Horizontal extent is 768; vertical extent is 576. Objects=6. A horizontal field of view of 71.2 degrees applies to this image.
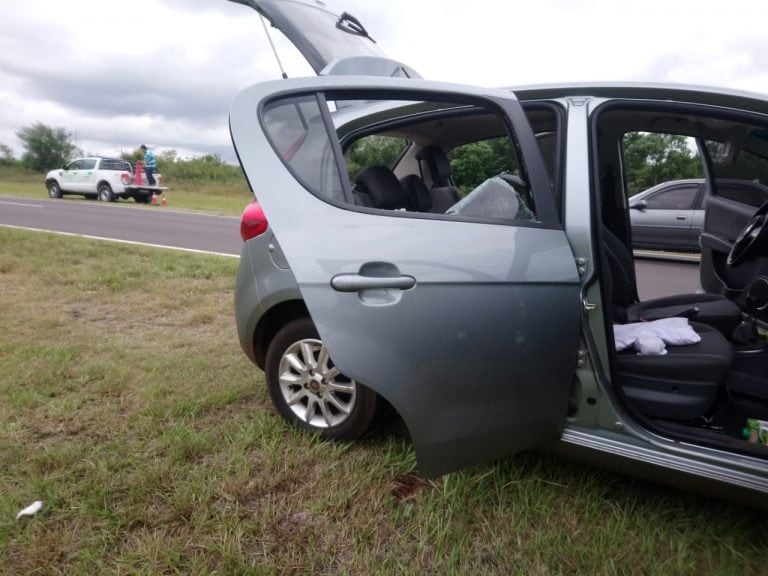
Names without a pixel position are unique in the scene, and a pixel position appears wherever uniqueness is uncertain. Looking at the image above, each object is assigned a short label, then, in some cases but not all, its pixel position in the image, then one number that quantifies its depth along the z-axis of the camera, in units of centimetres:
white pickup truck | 1967
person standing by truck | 1905
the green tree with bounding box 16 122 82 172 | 4328
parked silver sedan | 852
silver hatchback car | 181
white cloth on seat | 231
